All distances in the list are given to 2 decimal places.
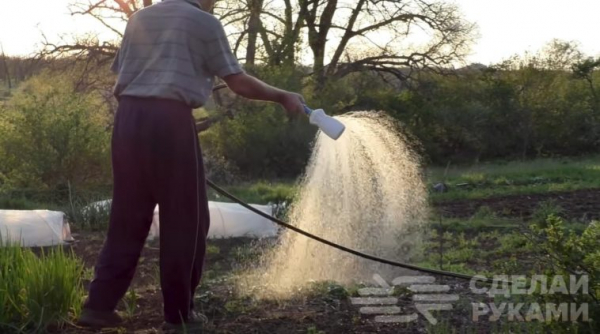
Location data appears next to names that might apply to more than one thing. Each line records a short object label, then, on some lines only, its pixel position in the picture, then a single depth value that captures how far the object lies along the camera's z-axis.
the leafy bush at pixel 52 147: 13.34
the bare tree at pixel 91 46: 20.94
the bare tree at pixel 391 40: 24.27
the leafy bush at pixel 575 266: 2.98
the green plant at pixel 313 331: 3.56
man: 3.51
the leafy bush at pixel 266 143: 19.22
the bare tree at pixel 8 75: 32.21
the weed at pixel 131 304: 3.98
